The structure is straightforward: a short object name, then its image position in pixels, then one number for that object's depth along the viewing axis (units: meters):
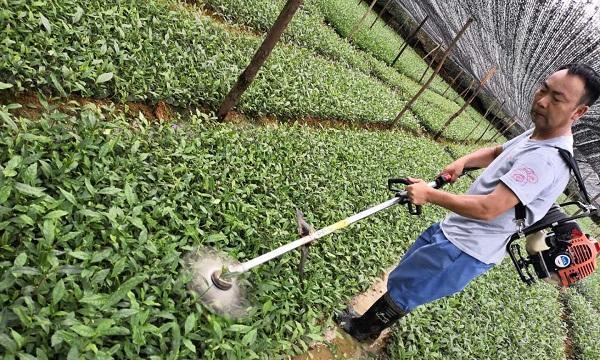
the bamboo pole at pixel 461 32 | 8.34
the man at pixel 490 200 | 2.31
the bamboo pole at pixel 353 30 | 10.51
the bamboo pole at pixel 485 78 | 10.30
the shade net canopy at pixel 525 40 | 7.00
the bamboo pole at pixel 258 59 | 3.86
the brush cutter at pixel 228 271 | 2.54
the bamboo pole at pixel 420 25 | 11.51
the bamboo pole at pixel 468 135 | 13.89
